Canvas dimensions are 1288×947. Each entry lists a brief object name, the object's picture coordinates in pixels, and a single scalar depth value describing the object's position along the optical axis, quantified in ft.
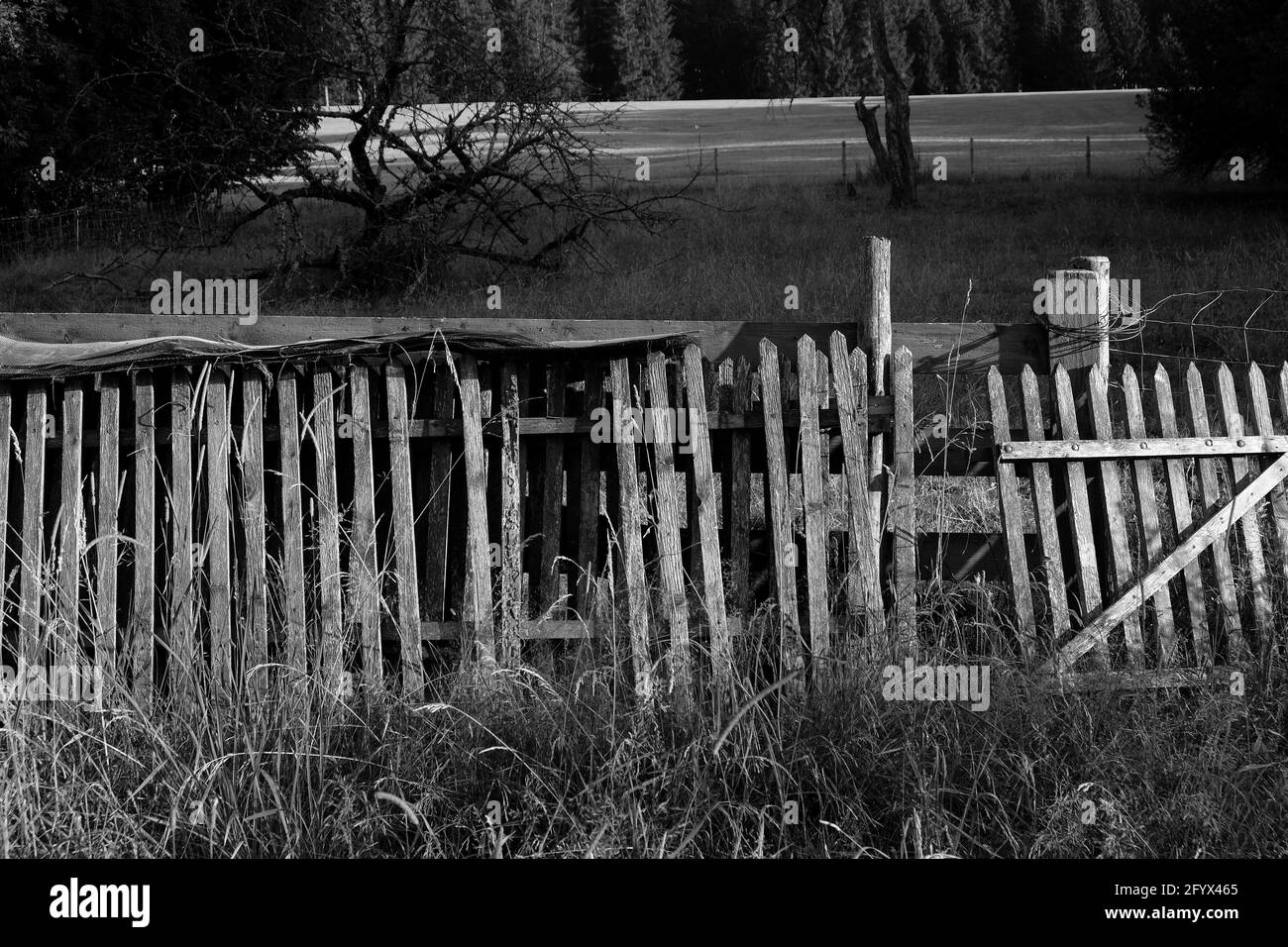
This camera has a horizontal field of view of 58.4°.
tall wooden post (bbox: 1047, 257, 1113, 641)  16.24
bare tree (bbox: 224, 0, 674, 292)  42.96
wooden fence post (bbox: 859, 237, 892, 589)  15.40
